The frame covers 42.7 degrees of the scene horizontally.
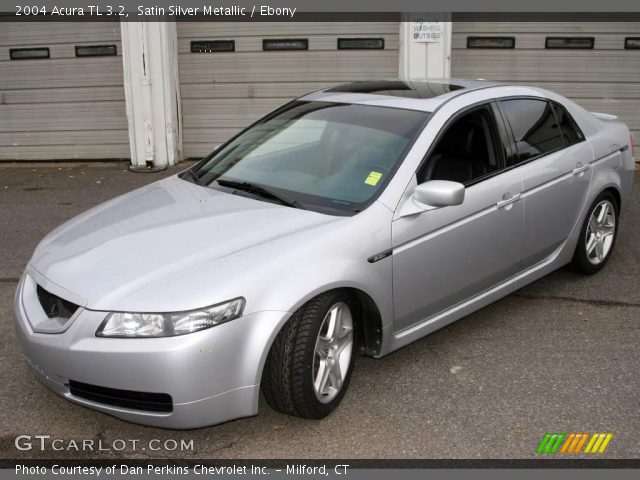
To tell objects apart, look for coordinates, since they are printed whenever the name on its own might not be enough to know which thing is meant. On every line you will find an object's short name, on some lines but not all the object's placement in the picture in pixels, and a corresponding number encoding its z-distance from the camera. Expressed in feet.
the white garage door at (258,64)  32.99
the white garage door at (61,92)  34.17
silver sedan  11.82
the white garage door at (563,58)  32.45
